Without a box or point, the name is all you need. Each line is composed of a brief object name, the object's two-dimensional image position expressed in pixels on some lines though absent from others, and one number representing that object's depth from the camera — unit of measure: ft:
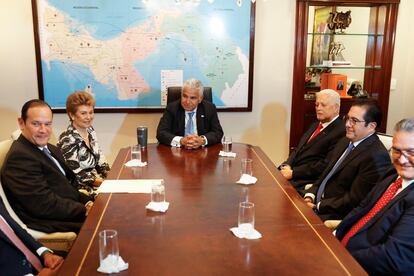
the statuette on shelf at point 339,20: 12.98
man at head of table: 10.62
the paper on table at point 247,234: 4.91
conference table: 4.26
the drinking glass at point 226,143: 9.31
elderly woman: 8.60
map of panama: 12.35
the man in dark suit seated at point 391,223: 5.00
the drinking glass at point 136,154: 8.49
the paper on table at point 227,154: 9.12
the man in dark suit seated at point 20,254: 5.36
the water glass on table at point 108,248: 4.20
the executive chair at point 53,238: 6.19
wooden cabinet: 12.87
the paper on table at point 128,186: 6.63
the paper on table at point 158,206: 5.77
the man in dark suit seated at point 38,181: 6.34
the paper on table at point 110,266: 4.12
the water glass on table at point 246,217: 5.03
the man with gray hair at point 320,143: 9.41
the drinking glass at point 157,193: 5.96
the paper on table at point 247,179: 7.07
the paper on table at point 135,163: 8.22
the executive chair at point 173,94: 11.67
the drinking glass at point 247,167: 7.45
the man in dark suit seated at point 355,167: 7.13
